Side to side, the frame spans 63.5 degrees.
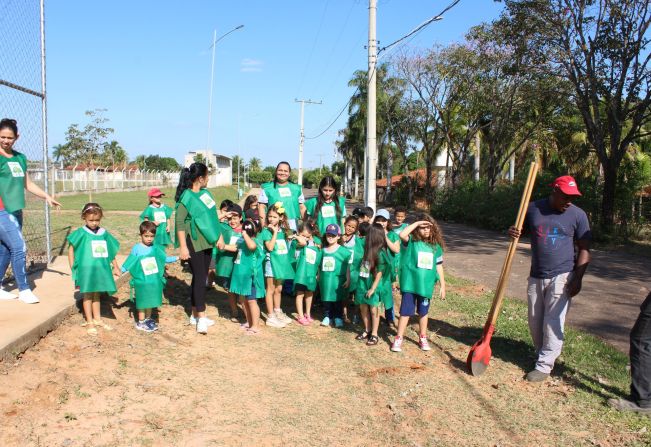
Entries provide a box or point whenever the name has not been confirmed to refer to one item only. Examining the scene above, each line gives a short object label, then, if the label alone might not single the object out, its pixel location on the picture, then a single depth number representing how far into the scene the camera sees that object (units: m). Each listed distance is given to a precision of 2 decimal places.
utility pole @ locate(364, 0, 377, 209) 12.60
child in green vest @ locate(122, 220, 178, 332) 5.56
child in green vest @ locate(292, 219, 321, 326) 6.30
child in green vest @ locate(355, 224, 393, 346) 5.56
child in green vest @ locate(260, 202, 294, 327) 6.05
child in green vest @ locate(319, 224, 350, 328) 6.18
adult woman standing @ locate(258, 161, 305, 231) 6.65
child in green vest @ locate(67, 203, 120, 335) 5.28
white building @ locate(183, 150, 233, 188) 67.19
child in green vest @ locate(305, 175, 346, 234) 6.77
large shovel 4.86
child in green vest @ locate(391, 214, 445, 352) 5.42
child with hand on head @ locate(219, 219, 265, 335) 5.80
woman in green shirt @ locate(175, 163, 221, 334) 5.47
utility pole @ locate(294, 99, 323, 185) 47.43
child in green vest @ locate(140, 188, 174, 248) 7.69
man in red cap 4.72
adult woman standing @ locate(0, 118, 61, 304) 5.33
